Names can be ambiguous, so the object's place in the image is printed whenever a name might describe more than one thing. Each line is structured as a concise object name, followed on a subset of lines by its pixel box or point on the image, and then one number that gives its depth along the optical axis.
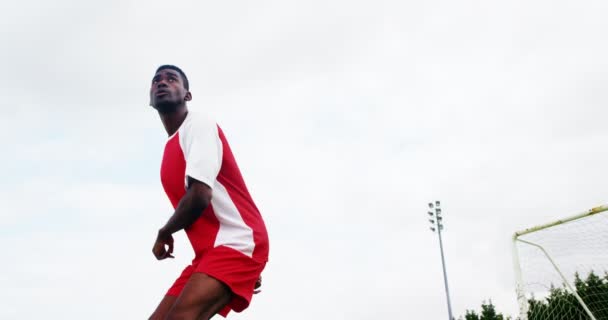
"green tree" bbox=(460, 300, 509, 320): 33.41
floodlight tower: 32.64
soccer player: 2.90
